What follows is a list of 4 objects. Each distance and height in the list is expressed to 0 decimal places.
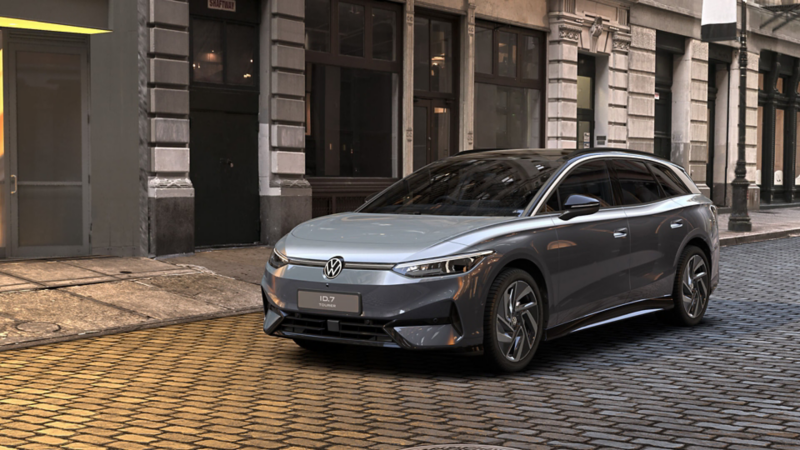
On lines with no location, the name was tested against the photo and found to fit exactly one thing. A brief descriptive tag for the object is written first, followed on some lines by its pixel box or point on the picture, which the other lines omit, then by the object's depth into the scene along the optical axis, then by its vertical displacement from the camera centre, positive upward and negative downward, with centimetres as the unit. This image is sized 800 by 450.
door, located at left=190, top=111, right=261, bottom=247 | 1448 -17
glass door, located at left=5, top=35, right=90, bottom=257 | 1246 +22
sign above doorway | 1458 +244
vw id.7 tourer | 624 -63
